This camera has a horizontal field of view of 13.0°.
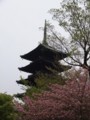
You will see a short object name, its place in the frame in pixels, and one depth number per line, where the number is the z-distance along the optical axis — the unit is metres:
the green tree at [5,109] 24.14
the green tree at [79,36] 33.69
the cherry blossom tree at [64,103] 11.60
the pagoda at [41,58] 34.25
